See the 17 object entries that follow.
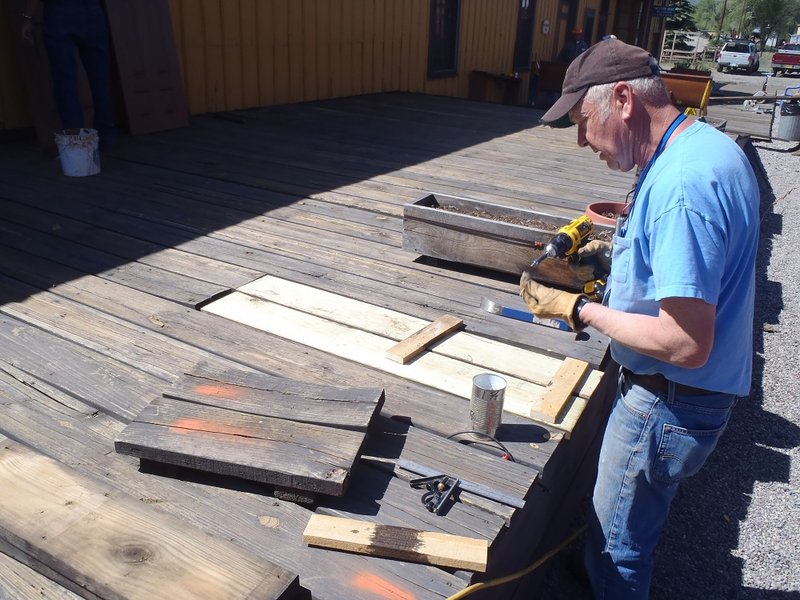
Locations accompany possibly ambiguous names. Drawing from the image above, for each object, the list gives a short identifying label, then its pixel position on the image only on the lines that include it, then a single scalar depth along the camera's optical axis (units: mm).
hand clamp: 1873
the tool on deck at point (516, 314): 2963
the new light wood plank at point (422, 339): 2680
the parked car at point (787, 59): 36075
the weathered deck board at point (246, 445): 1842
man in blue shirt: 1541
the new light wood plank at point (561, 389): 2328
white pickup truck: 37906
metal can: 2117
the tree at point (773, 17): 57125
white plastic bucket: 4691
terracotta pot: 3717
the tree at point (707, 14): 72619
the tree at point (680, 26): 44441
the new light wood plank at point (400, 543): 1679
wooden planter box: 3340
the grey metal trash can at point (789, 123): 12823
